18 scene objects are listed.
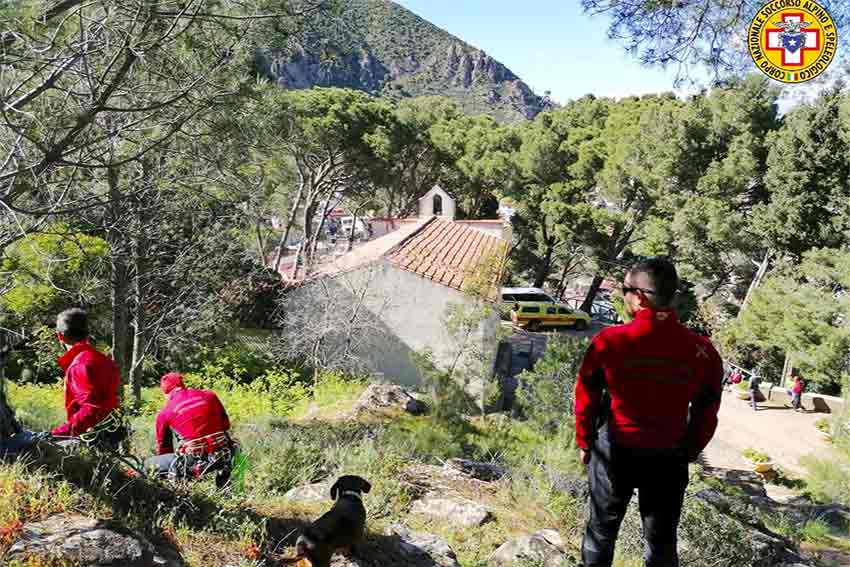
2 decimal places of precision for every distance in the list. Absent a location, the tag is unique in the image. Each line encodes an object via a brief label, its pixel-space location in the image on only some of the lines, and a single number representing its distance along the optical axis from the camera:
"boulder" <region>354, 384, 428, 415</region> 11.70
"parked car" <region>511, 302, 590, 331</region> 27.59
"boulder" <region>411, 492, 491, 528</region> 4.94
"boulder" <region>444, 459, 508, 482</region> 6.27
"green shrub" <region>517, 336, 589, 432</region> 10.29
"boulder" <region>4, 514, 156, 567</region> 2.62
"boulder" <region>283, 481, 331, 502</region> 4.80
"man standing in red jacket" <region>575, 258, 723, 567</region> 2.90
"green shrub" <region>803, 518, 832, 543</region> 7.44
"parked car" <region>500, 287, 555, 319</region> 28.57
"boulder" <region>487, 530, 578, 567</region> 3.83
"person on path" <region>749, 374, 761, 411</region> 18.03
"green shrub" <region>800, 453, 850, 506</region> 11.17
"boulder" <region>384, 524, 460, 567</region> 4.00
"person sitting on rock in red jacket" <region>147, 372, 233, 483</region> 4.14
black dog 3.30
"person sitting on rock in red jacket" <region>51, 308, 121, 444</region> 4.09
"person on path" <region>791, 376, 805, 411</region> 17.42
